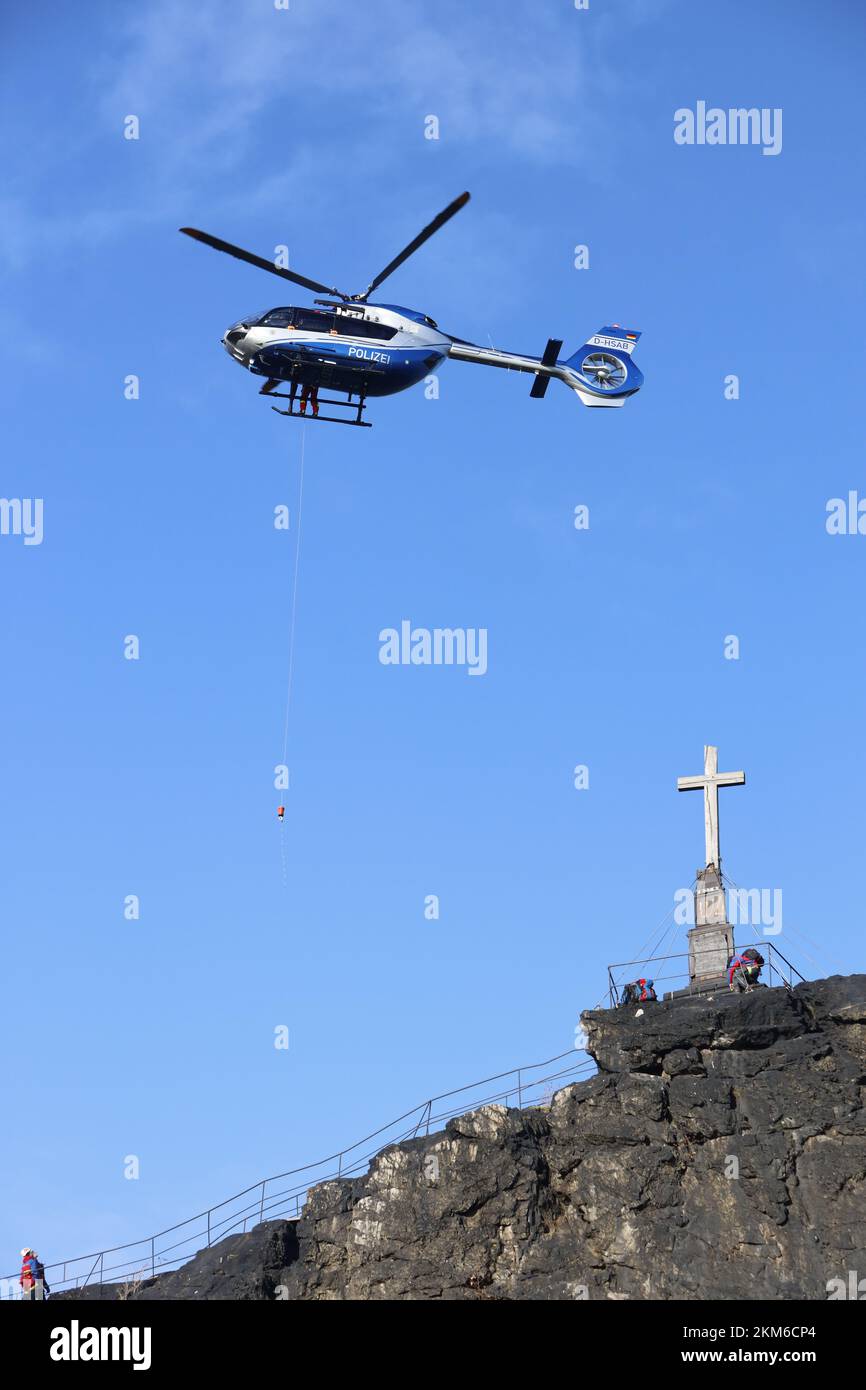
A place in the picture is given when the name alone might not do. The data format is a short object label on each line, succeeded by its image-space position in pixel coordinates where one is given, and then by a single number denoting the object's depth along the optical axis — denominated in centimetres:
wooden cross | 4261
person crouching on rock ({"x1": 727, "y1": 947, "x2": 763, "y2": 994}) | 3969
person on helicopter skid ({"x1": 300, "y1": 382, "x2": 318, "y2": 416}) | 4619
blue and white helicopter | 4569
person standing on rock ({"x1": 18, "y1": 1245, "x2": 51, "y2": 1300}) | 3622
